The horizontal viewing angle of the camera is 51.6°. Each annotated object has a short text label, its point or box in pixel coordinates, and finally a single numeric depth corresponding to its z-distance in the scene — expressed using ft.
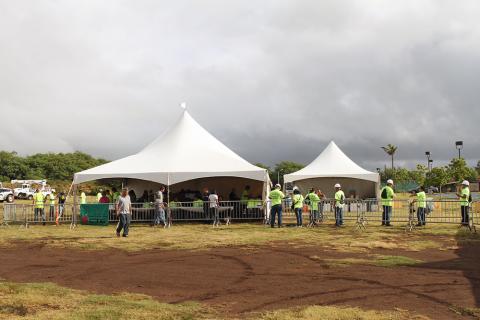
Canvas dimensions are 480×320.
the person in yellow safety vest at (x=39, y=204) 64.03
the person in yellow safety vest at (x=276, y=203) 58.59
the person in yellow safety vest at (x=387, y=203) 58.49
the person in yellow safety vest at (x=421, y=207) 56.03
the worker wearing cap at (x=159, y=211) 61.35
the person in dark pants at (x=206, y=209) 64.05
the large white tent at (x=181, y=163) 65.36
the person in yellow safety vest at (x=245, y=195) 71.36
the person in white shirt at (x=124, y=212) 49.11
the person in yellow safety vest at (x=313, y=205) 60.23
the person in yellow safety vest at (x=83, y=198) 70.67
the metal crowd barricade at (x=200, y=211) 64.44
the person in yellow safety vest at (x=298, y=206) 59.67
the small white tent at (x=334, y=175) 97.35
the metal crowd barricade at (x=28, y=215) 63.31
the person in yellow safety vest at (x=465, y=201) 53.98
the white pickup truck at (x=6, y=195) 146.72
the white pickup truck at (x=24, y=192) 162.87
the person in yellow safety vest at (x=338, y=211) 59.26
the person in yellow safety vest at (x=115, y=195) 75.06
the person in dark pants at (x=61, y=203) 65.26
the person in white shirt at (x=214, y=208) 62.03
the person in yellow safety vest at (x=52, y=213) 66.09
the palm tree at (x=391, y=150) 289.76
